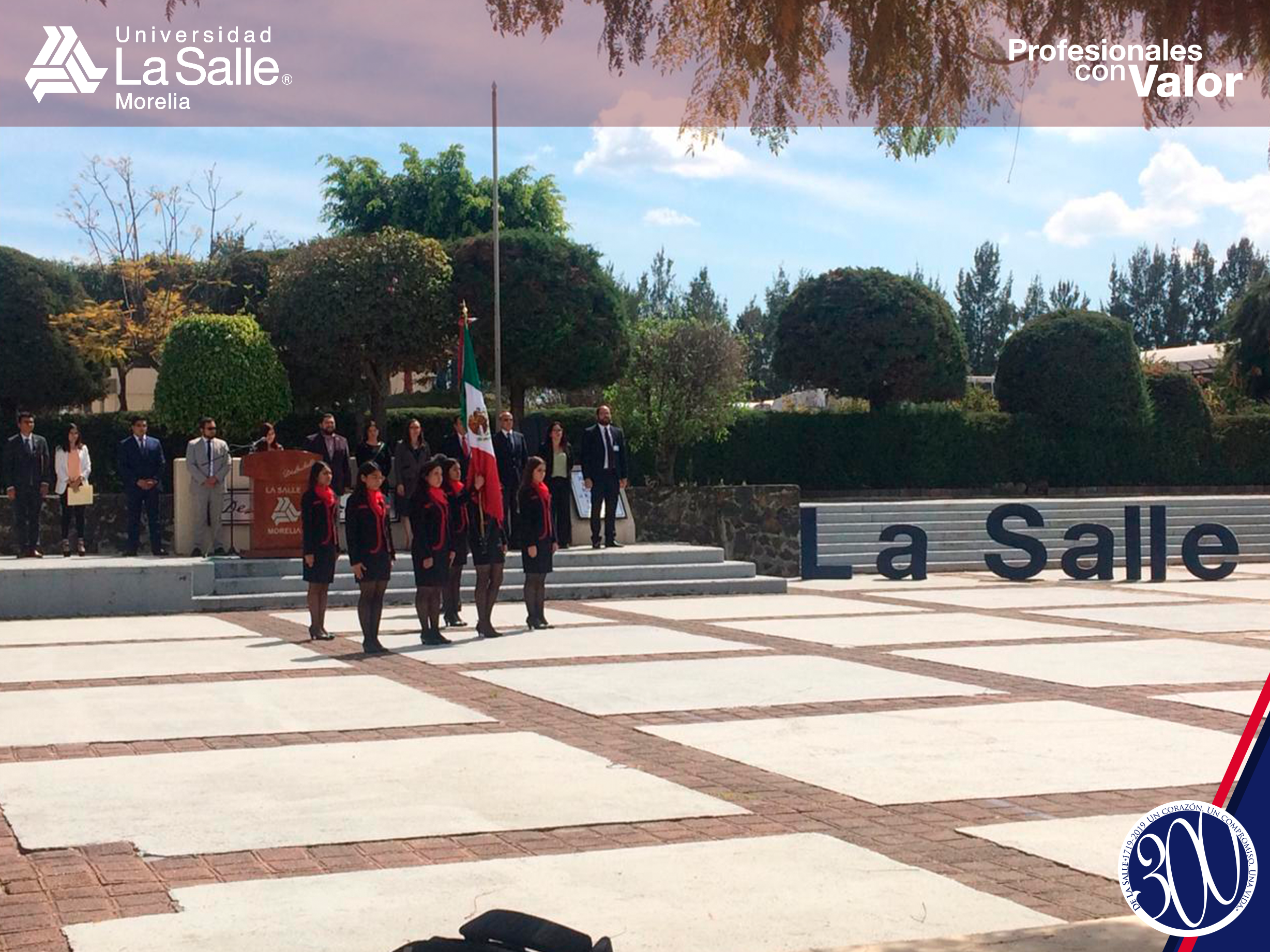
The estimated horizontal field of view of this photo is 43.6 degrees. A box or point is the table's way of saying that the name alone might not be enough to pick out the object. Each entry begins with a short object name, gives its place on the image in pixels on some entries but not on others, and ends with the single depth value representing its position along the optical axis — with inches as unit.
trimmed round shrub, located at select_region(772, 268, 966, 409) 1382.9
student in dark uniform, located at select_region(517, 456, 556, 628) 597.9
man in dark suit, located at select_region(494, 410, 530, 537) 748.0
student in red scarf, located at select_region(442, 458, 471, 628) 565.6
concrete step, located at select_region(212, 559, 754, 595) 733.3
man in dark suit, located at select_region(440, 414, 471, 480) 705.0
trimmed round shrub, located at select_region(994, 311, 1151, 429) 1428.4
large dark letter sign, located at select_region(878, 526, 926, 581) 893.2
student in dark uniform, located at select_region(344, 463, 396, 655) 526.0
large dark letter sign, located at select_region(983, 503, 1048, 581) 883.4
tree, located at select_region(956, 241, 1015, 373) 2549.2
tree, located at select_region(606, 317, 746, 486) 1224.8
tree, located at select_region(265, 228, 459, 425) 1169.4
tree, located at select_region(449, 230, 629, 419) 1219.2
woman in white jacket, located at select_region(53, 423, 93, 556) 794.8
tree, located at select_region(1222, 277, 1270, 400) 1685.3
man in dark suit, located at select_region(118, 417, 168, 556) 789.9
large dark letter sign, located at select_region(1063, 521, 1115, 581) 880.9
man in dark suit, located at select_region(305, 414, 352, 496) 757.9
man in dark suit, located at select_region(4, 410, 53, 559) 778.8
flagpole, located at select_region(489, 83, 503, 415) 1007.0
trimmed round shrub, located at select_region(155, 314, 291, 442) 1102.4
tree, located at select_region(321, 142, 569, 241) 2058.3
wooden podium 758.5
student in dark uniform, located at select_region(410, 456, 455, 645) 549.6
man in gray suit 775.7
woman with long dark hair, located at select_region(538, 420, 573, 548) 785.6
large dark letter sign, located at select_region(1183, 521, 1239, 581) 876.6
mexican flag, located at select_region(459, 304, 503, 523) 626.5
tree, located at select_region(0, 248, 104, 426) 1283.2
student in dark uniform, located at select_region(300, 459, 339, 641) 556.7
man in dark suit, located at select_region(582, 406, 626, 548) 826.8
